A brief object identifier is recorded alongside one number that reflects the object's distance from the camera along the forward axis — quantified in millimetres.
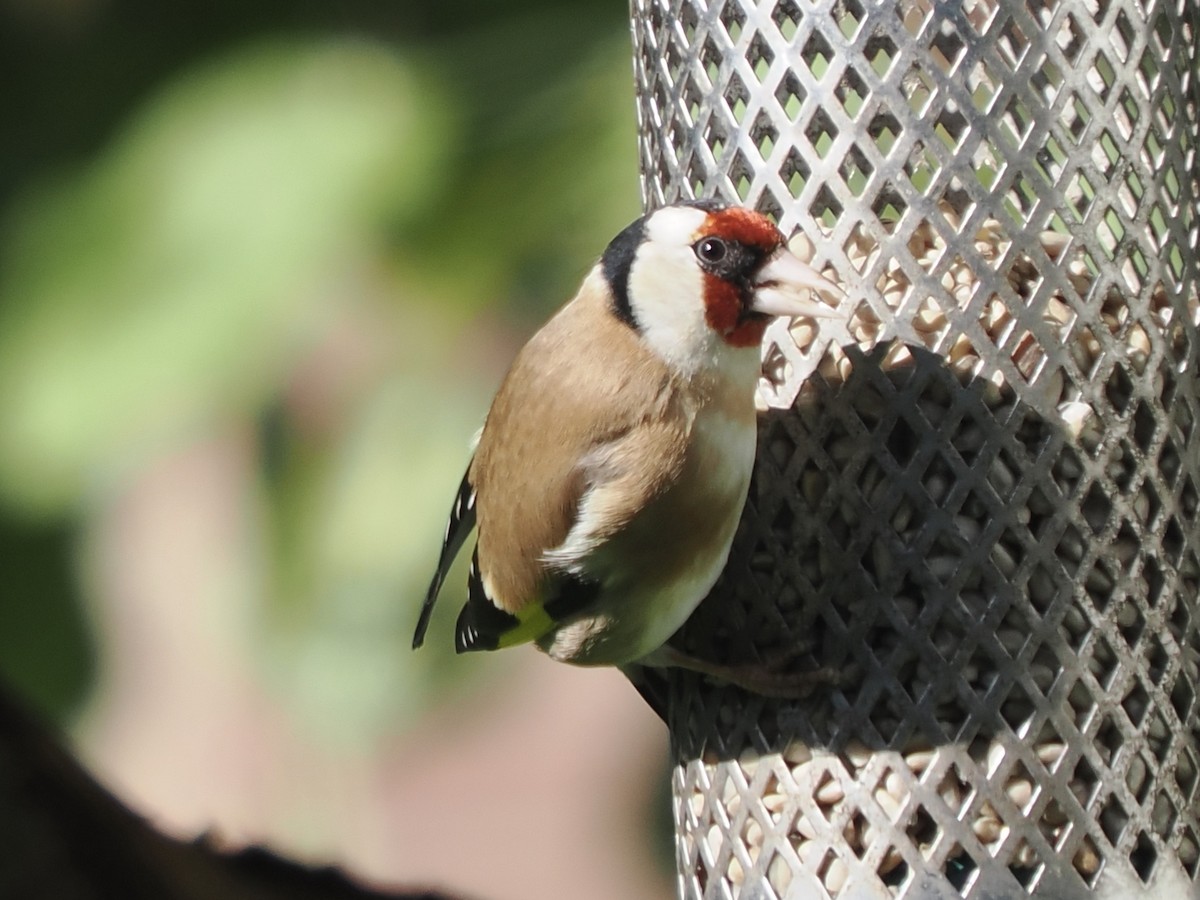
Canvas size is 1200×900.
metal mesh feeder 3354
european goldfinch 3428
